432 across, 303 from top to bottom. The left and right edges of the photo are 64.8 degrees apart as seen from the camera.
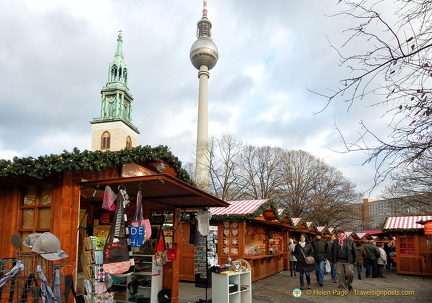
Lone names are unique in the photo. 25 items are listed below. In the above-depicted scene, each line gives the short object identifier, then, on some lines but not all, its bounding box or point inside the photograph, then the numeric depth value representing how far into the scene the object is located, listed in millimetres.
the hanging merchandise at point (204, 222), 8852
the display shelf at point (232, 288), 7871
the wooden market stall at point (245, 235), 12633
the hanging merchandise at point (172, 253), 8405
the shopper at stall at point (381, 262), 15062
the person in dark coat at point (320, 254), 11180
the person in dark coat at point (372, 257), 15008
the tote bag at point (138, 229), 5914
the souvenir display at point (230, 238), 12758
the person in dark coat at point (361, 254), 15243
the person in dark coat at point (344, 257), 10008
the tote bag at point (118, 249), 5527
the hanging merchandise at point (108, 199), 6156
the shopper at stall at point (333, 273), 12695
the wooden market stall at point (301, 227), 19550
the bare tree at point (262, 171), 33625
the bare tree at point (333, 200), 35812
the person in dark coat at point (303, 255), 10539
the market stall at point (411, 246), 15883
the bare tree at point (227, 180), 30766
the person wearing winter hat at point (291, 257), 15419
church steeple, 63219
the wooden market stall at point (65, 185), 5594
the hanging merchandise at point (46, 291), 4688
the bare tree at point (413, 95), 3393
